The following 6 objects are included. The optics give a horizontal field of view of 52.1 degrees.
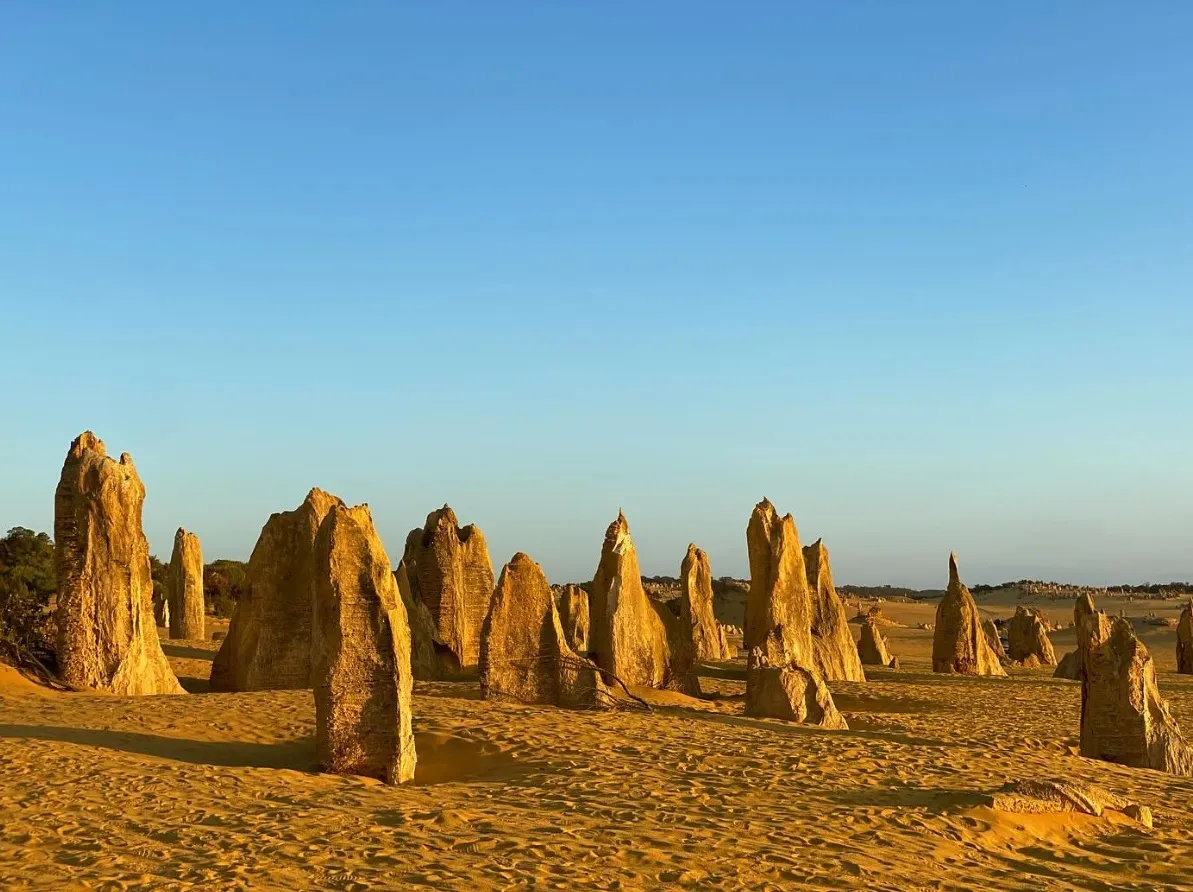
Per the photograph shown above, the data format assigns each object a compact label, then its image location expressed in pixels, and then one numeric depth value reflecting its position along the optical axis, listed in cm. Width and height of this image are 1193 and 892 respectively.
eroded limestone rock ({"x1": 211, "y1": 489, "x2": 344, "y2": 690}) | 1938
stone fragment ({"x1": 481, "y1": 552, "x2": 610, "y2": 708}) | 1747
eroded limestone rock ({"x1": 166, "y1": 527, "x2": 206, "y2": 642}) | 3350
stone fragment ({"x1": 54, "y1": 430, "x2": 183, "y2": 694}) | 1830
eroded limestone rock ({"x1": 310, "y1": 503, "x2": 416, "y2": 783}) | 1246
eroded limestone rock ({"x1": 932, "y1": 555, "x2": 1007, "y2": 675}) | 2967
